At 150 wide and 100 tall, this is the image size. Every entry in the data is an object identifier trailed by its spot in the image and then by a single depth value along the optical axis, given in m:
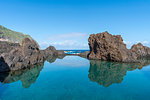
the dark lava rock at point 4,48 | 23.59
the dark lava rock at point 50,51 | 63.28
